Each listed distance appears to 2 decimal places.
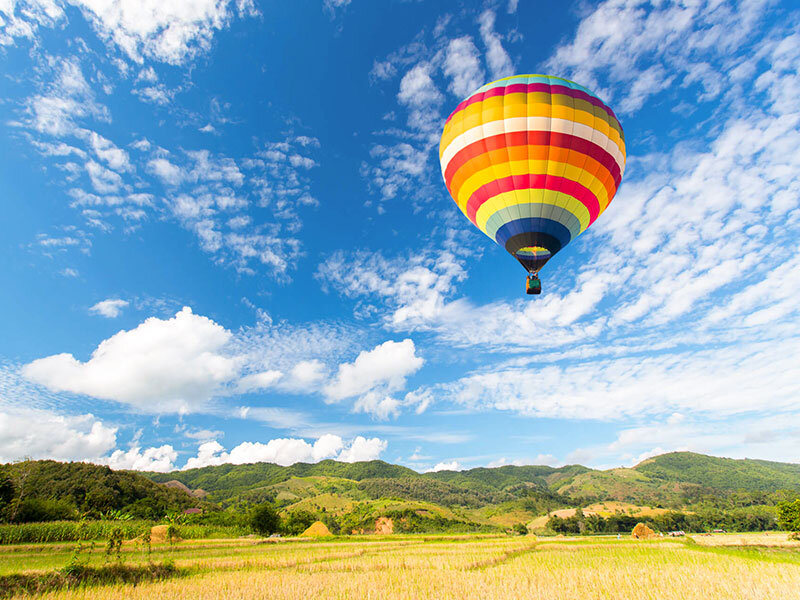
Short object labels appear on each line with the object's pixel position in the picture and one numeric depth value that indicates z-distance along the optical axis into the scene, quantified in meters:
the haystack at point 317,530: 67.00
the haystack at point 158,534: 37.28
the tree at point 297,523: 85.01
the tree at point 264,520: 70.94
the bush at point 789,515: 64.62
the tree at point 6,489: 52.42
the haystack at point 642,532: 64.43
